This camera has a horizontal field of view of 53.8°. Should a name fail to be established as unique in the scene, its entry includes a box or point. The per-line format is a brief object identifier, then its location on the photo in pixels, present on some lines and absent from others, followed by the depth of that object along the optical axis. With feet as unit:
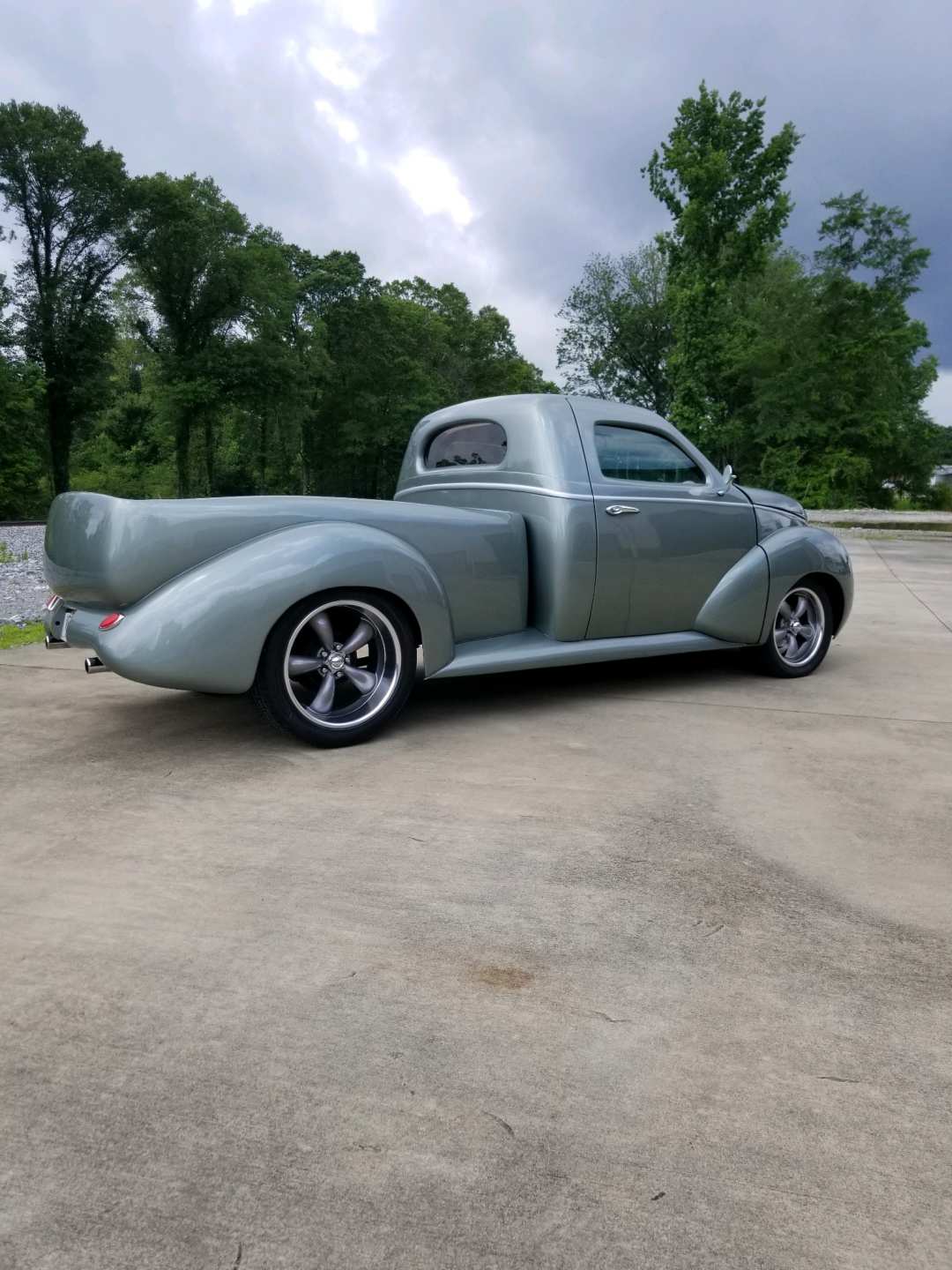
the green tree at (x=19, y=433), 110.63
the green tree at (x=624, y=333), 172.65
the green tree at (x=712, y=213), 119.34
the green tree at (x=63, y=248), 115.44
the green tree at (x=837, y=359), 128.88
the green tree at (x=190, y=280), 127.44
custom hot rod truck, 12.20
